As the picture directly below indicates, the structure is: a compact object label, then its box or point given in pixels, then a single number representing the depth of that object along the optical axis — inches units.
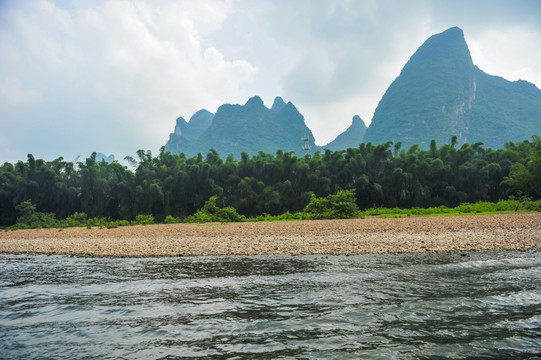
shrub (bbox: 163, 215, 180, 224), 868.6
